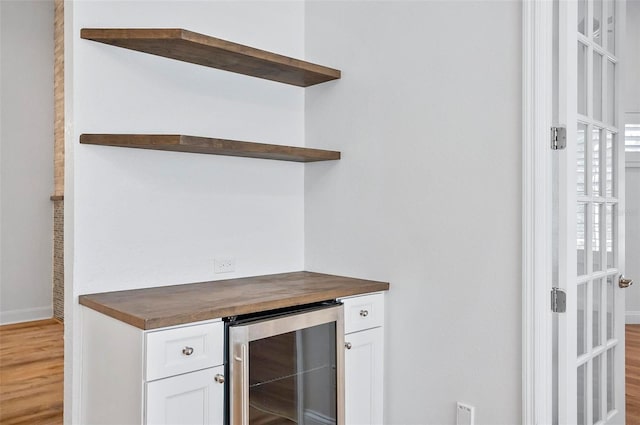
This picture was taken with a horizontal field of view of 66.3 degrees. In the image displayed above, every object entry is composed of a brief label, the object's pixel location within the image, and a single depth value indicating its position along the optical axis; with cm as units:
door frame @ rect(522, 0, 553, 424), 178
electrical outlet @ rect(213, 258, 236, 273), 239
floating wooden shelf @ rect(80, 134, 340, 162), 187
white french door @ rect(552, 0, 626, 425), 177
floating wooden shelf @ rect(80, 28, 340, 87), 192
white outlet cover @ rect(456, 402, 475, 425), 199
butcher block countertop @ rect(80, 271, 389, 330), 163
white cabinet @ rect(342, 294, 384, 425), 216
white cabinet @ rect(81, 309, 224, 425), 156
